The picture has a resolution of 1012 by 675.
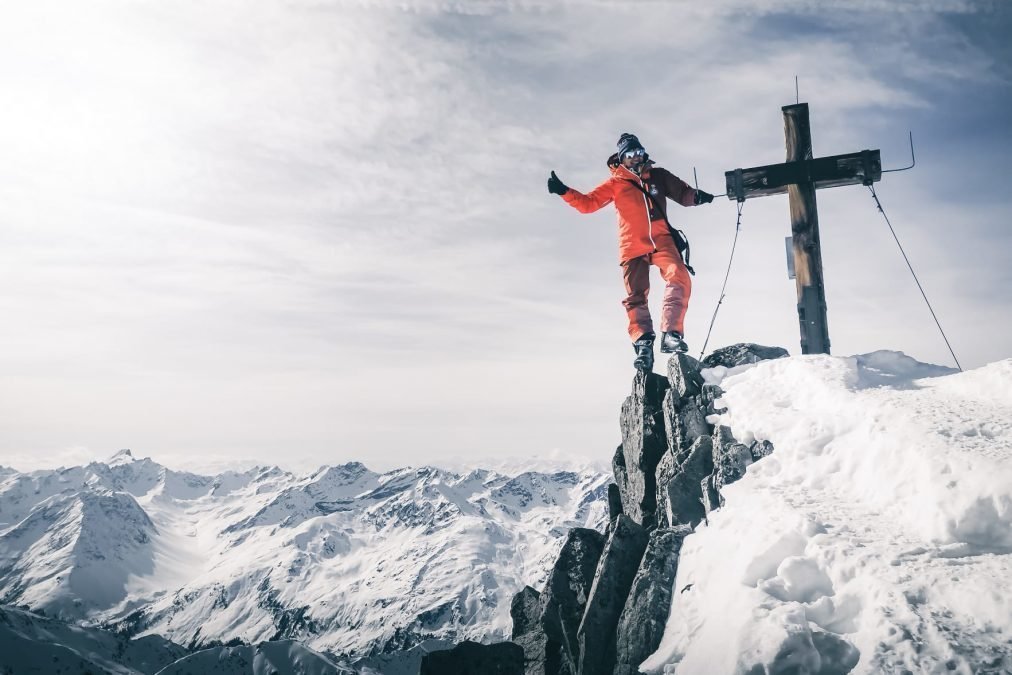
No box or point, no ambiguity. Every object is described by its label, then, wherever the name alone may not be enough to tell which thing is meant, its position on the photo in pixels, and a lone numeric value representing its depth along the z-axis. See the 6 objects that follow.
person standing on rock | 12.01
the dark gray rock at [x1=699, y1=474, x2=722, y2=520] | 9.83
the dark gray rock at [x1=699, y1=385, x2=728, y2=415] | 11.60
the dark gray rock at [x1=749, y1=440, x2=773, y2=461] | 9.66
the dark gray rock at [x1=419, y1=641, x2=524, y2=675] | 12.59
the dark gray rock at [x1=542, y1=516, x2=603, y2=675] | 11.62
